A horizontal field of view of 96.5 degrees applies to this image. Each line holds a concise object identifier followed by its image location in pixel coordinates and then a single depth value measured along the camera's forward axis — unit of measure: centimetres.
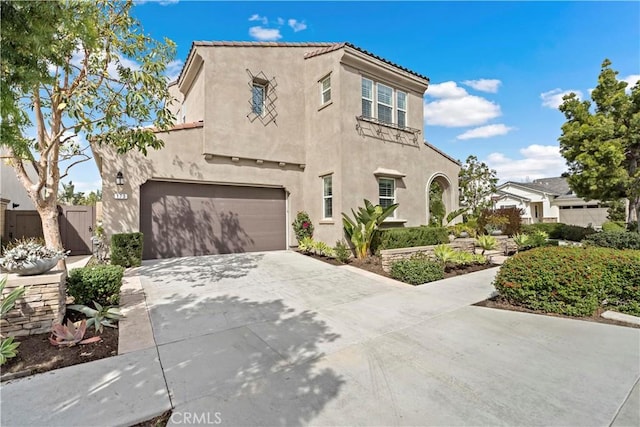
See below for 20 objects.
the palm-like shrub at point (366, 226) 964
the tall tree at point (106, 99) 569
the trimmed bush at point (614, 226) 1787
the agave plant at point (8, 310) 319
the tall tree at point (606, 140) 1173
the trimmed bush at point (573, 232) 1680
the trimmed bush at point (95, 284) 491
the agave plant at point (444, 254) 870
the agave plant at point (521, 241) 1200
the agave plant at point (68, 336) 369
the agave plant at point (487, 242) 1128
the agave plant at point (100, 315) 423
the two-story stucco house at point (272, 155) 1016
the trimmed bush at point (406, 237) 974
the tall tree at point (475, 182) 2367
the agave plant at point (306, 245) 1130
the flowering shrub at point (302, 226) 1203
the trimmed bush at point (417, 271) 732
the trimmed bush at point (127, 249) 838
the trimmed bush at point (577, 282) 499
